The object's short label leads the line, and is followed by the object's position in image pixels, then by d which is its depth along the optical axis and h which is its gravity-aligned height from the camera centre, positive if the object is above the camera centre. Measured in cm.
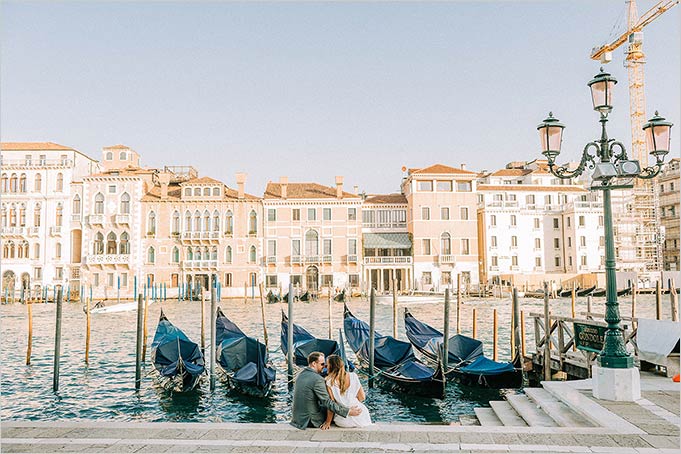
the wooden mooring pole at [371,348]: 992 -134
